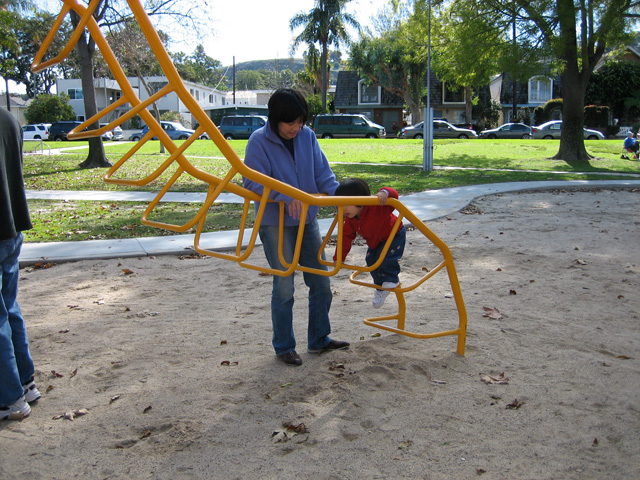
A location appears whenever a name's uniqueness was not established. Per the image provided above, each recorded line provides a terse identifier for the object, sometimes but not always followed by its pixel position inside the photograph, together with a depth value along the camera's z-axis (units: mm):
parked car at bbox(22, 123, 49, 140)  41406
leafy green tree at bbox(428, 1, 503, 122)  16281
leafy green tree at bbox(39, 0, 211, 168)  16867
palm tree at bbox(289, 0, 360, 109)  48625
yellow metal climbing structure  2805
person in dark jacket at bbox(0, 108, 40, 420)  2955
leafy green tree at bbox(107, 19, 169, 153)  19094
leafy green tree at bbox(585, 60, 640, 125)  42719
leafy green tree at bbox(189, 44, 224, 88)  95550
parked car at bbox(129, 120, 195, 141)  36844
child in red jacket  3544
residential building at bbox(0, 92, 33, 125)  60969
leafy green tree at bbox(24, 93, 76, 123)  49188
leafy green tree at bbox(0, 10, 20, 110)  13742
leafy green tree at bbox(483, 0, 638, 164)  15172
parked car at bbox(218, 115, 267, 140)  35938
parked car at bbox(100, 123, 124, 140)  38700
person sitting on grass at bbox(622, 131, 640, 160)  18547
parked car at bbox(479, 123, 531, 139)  37562
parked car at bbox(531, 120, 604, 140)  34594
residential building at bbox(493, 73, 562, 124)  53681
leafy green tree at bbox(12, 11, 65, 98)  17719
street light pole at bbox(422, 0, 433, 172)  15102
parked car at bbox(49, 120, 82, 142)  39562
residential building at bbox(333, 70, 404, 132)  54844
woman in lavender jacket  3344
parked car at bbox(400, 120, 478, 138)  37753
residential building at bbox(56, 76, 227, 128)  56094
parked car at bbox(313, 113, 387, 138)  37906
